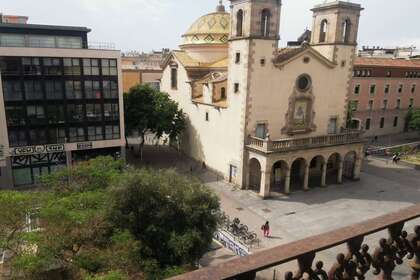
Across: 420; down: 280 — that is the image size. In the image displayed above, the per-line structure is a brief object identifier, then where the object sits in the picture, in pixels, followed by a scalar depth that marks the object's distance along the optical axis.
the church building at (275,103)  32.50
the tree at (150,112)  39.81
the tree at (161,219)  16.83
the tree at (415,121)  56.12
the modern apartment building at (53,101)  31.56
